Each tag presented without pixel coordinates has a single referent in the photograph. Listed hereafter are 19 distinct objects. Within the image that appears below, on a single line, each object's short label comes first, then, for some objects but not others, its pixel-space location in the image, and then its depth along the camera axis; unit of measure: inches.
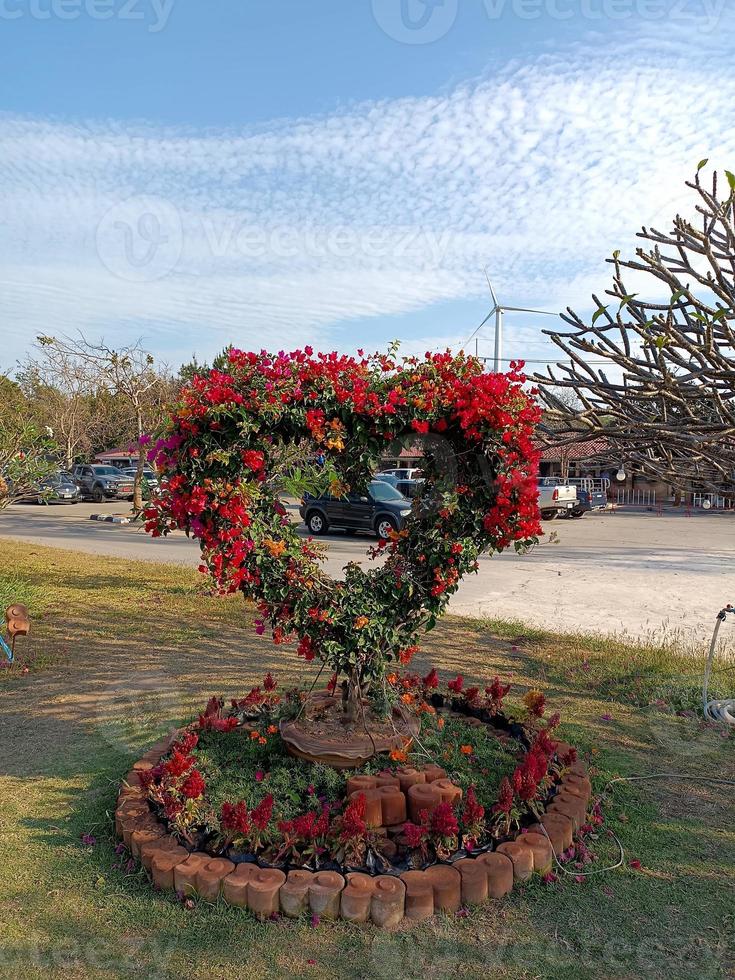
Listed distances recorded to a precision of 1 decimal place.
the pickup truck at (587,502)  978.1
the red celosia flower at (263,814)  132.1
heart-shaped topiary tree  148.6
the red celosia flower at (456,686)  205.7
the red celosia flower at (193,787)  139.3
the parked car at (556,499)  901.2
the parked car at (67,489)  1143.3
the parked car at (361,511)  666.2
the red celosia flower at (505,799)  139.6
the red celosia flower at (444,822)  130.5
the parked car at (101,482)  1218.6
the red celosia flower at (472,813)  135.6
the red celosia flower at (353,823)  130.6
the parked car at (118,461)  1872.5
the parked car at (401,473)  1021.3
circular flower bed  123.5
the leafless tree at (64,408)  1311.5
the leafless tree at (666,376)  153.1
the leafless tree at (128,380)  770.2
